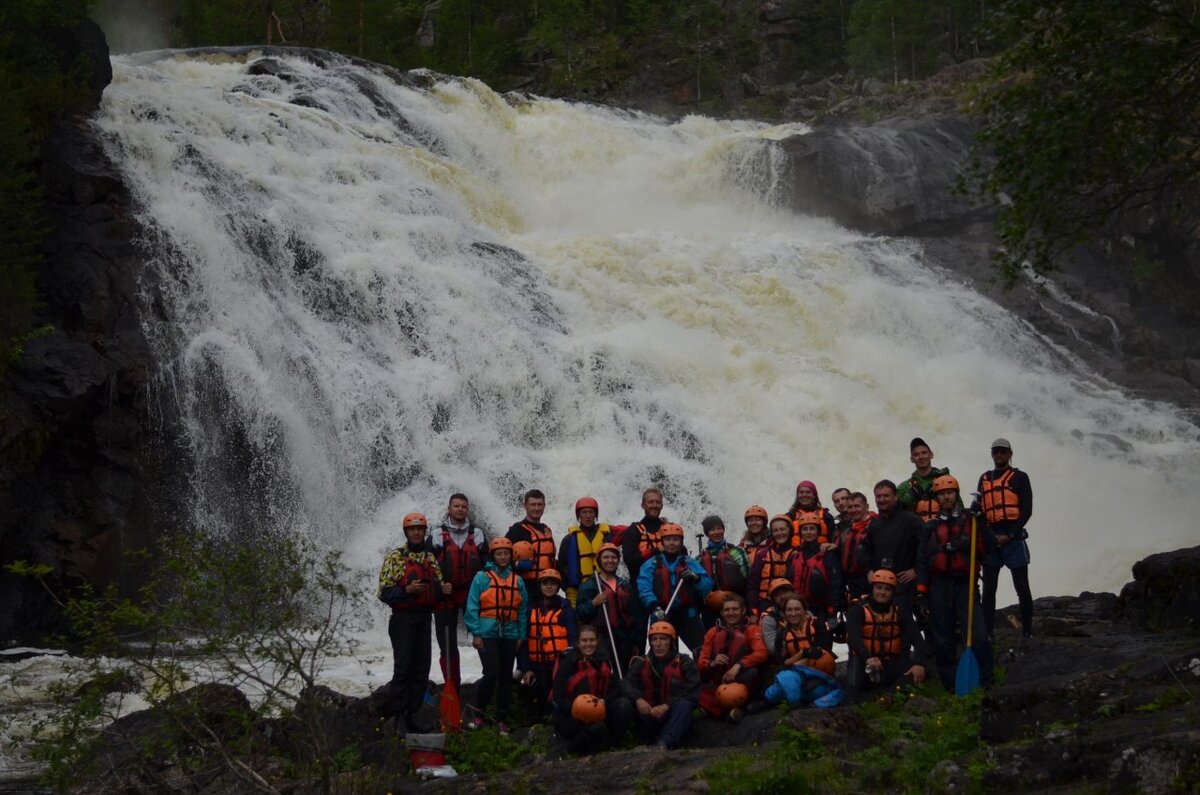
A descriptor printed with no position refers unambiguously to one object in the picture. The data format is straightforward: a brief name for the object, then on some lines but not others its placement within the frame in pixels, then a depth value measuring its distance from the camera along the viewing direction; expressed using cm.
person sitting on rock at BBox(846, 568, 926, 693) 926
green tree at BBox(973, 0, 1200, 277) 1120
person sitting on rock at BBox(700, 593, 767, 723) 920
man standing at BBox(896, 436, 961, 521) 1016
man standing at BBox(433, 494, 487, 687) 1004
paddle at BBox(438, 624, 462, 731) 984
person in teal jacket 981
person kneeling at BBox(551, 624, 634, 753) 898
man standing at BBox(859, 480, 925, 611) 937
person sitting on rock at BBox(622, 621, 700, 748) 898
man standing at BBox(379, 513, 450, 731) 967
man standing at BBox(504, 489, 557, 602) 1030
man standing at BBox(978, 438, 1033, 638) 986
